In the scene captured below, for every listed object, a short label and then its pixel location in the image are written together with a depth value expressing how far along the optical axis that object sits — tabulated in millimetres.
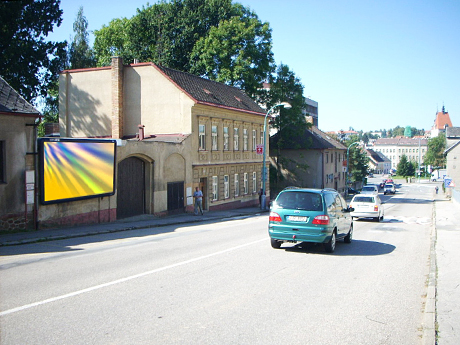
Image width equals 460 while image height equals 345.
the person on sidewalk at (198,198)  27814
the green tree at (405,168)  134250
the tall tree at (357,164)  77062
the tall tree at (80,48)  48062
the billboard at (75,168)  17641
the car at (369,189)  49094
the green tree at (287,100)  46719
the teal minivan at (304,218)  12445
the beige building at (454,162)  77750
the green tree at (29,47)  33688
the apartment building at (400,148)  187750
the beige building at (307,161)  52750
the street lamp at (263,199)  34256
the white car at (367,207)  25344
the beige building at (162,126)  25156
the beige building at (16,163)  16422
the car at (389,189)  73188
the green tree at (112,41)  44812
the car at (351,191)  73000
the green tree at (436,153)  145125
